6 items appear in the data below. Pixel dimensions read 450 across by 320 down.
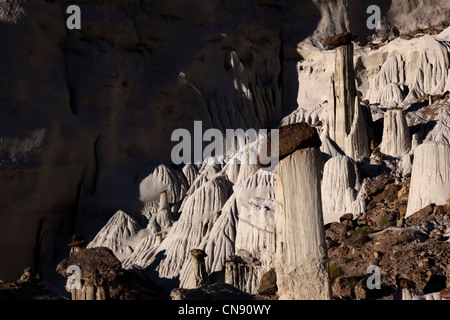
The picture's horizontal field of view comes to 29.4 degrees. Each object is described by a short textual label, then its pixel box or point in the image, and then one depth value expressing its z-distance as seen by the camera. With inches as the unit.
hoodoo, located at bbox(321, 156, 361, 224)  1120.2
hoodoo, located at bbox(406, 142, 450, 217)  926.4
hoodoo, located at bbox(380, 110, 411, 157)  1242.6
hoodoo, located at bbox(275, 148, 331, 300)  610.2
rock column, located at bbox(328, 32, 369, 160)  1288.1
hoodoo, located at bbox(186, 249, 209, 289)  1115.7
